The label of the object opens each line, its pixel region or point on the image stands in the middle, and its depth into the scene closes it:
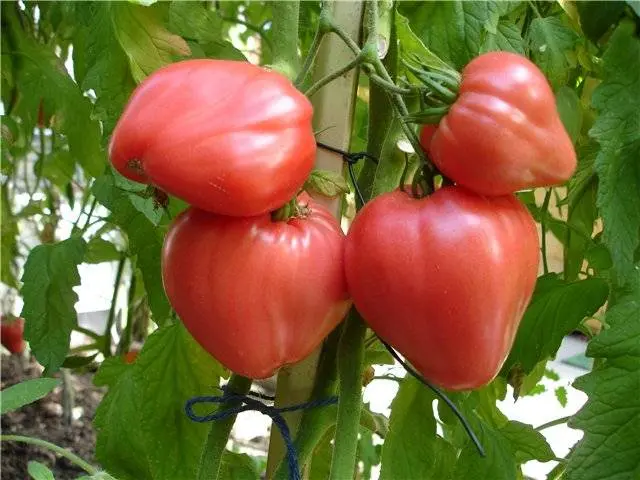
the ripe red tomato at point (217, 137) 0.33
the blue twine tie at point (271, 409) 0.46
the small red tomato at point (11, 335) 1.61
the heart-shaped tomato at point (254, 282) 0.36
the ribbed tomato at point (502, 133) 0.34
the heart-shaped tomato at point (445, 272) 0.35
